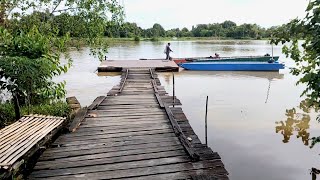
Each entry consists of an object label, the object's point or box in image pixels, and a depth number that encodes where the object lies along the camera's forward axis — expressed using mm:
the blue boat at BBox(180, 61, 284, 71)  20984
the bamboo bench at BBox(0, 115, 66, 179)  3918
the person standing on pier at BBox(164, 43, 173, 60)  22453
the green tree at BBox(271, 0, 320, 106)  2422
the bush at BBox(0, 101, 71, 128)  7283
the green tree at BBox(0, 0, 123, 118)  5828
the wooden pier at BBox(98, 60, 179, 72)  18656
